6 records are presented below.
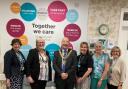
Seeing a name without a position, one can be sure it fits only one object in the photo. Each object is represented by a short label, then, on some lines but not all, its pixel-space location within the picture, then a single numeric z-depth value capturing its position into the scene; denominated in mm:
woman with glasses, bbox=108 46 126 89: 1781
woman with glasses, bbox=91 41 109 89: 1860
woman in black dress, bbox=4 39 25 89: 1715
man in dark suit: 1802
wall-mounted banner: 2034
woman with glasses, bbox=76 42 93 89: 1854
